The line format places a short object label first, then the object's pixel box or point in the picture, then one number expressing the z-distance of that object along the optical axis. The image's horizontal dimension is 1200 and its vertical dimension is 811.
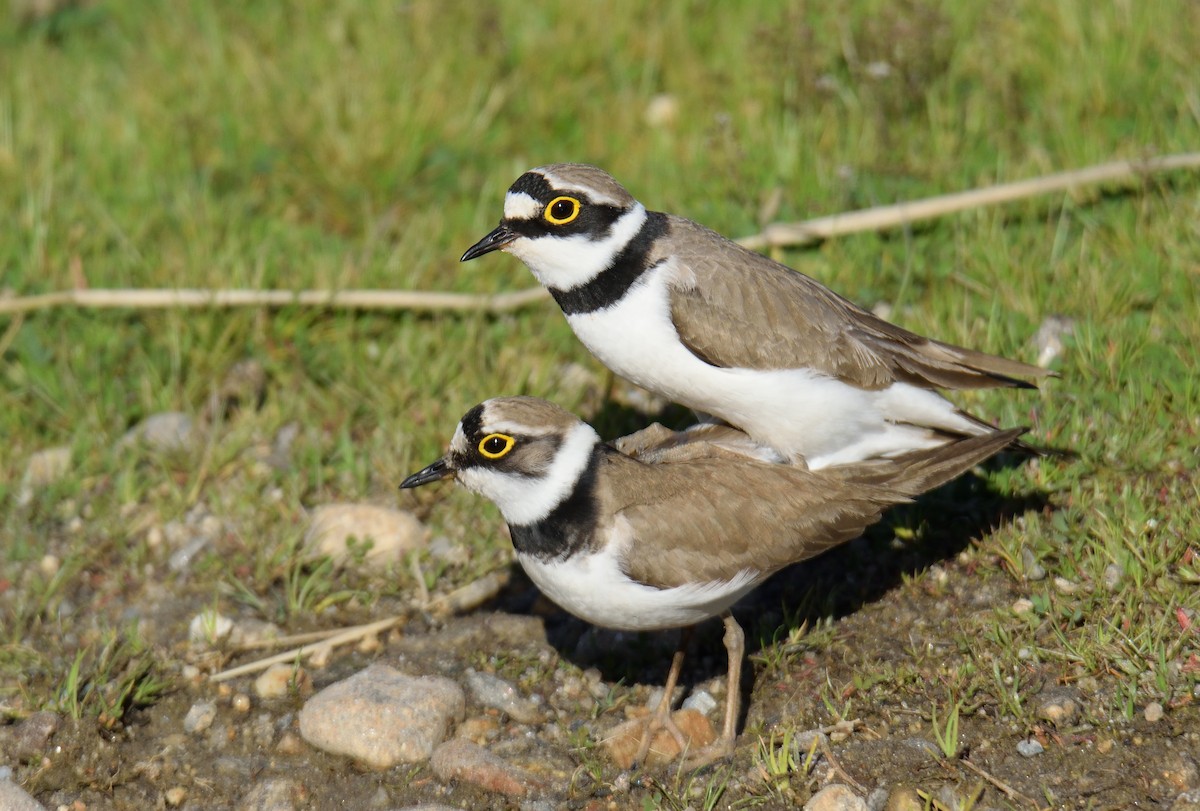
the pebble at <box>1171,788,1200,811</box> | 8.45
